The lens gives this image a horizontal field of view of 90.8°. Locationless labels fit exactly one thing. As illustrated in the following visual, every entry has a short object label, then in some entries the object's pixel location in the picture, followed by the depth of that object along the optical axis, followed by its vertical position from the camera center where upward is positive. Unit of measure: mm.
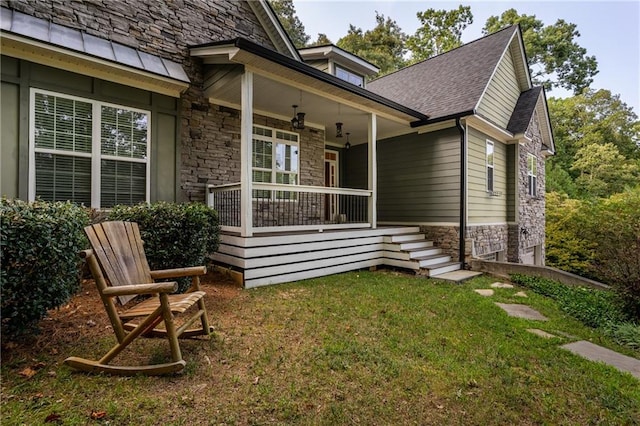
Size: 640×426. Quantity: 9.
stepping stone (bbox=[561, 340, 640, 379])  2893 -1395
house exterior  4723 +1748
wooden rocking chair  2203 -565
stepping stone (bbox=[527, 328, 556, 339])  3502 -1354
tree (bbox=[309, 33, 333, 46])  22417 +12591
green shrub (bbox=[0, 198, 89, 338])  2303 -359
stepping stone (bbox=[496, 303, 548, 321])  4266 -1377
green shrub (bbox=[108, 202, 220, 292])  3988 -229
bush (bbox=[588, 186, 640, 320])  4577 -832
